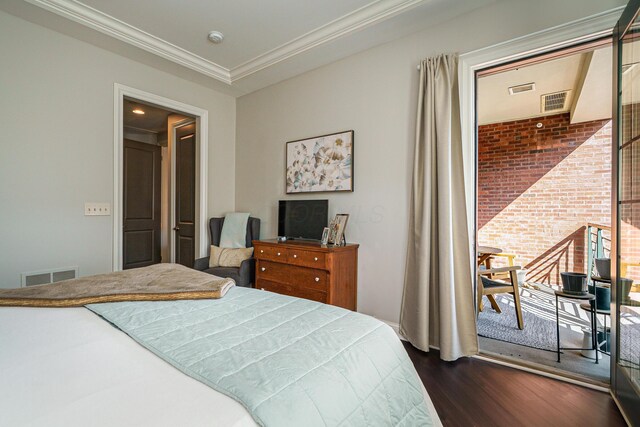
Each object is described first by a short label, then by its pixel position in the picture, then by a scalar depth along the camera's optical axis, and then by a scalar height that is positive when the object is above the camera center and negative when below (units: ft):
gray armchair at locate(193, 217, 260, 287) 10.35 -1.83
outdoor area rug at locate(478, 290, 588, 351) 8.77 -3.59
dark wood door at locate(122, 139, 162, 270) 15.02 +0.37
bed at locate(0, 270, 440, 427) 2.17 -1.40
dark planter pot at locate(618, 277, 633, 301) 5.45 -1.30
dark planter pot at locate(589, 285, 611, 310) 7.36 -1.99
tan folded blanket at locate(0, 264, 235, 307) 4.58 -1.24
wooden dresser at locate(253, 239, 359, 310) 8.61 -1.70
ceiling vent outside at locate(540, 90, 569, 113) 12.93 +4.92
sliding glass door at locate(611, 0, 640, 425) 5.26 -0.01
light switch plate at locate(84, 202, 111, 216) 9.46 +0.09
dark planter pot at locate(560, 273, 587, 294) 7.40 -1.66
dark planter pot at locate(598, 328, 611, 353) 7.94 -3.31
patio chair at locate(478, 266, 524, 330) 9.60 -2.29
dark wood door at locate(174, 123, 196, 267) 13.42 +0.78
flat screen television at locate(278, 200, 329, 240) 9.98 -0.19
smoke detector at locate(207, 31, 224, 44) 9.33 +5.34
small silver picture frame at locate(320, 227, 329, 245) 9.41 -0.71
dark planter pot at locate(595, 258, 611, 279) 7.00 -1.25
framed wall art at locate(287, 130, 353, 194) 9.93 +1.66
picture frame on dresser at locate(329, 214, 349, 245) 9.24 -0.47
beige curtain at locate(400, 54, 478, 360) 7.56 -0.42
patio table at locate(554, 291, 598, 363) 7.27 -2.00
